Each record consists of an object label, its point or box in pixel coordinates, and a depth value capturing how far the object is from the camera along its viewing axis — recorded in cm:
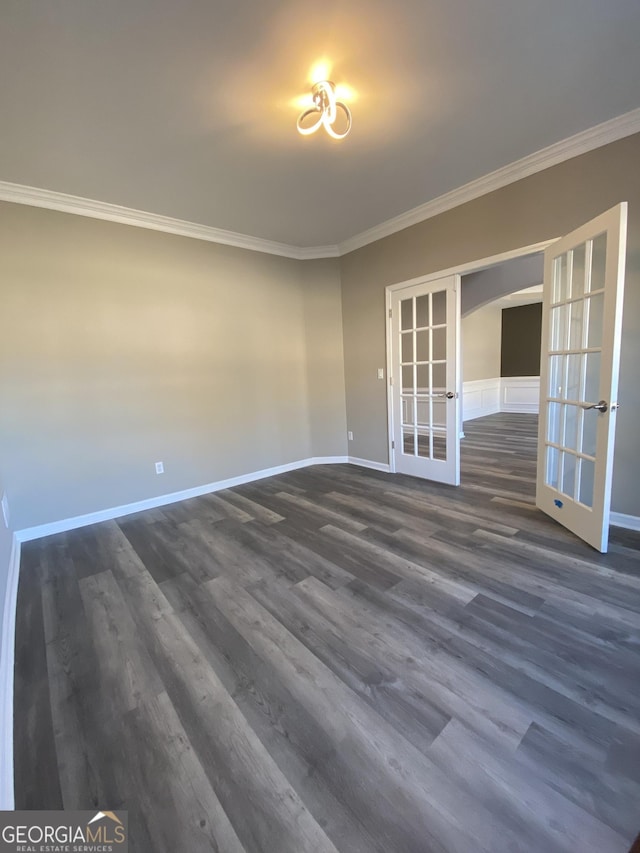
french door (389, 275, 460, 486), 351
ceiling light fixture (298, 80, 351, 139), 190
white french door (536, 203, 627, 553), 213
